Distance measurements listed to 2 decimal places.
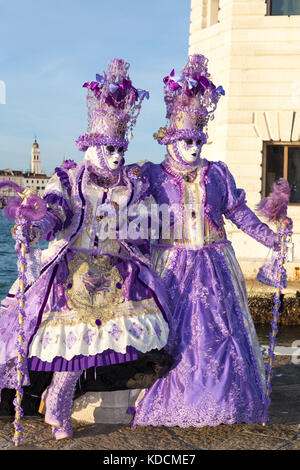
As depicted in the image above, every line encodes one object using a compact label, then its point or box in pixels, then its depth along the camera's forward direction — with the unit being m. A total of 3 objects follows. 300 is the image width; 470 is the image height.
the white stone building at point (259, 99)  11.83
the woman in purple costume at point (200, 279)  3.76
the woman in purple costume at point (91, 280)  3.50
